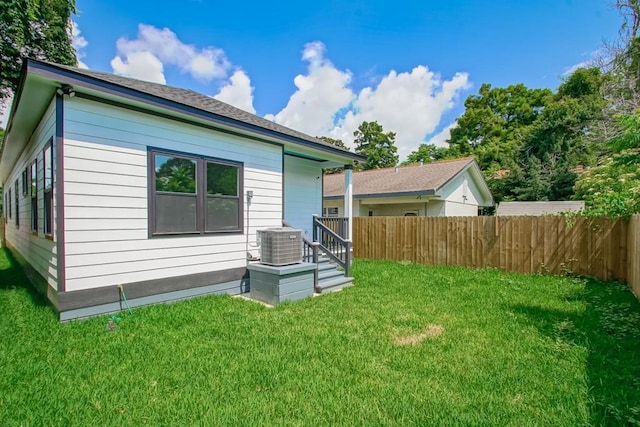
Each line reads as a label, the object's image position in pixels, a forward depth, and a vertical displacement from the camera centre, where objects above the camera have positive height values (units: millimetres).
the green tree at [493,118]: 26984 +8881
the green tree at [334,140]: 35172 +8466
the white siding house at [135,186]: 4051 +446
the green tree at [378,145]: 33688 +7491
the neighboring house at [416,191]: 13703 +1004
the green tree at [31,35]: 6148 +4321
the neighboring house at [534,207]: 14719 +193
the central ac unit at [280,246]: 5492 -623
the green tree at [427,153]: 36719 +7172
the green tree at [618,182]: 3080 +706
